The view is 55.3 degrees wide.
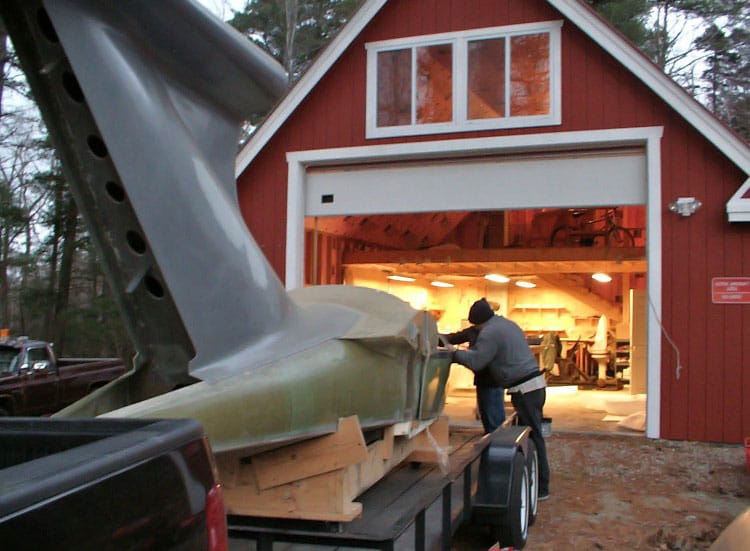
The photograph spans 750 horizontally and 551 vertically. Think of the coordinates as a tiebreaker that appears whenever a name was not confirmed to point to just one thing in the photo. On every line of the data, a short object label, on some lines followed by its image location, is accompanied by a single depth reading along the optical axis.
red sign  10.19
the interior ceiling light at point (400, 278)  17.17
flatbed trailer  3.08
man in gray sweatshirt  6.93
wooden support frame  3.79
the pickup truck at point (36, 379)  10.79
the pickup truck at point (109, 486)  1.53
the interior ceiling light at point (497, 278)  17.25
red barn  10.31
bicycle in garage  16.39
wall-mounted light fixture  10.40
